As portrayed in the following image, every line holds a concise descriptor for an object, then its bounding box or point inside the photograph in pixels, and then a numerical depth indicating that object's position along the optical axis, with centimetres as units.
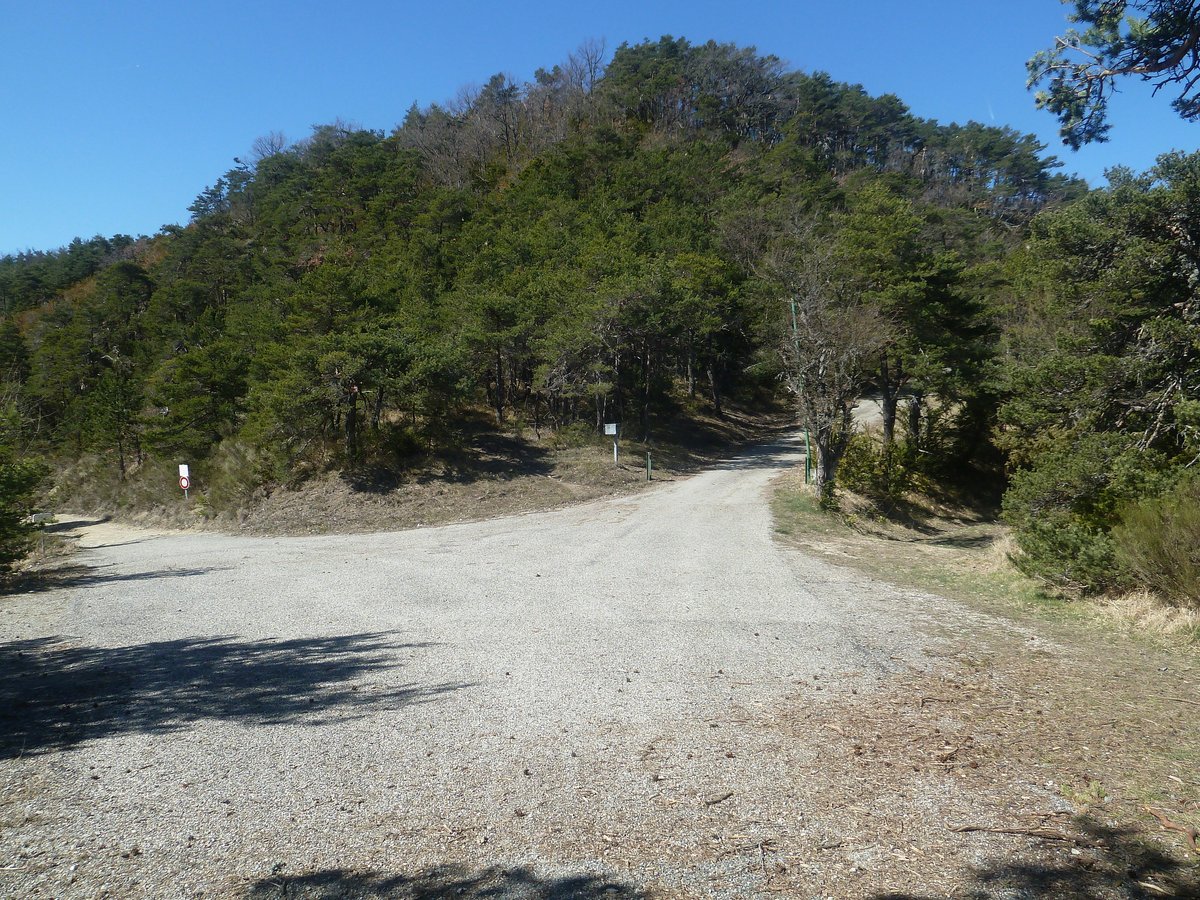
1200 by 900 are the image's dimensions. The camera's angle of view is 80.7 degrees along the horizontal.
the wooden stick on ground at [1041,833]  359
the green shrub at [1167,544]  732
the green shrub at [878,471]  2323
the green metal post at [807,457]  2080
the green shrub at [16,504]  1277
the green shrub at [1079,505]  897
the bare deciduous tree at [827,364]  2011
